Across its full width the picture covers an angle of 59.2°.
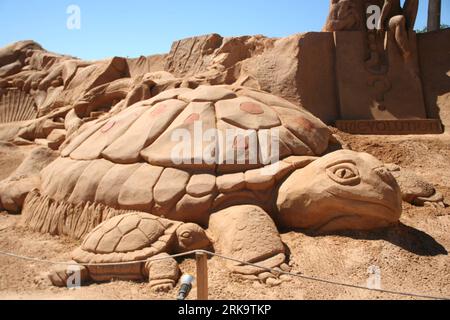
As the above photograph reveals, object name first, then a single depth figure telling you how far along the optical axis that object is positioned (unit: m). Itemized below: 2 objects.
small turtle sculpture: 3.10
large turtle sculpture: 3.51
